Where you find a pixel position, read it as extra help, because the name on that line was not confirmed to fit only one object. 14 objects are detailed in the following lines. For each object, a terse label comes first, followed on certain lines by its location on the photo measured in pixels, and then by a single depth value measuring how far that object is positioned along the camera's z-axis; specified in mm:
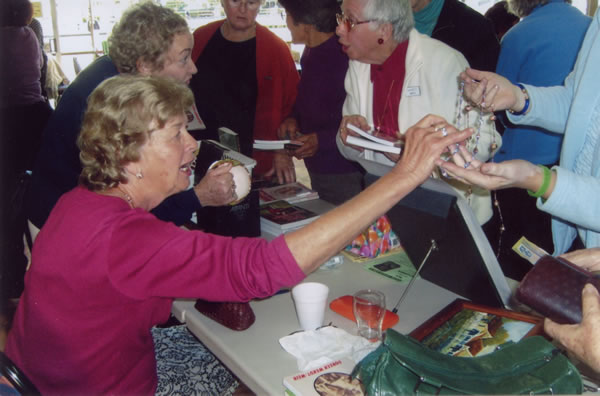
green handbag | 955
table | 1319
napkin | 1328
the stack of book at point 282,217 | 2158
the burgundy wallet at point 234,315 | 1506
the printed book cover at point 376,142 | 1711
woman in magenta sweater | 1223
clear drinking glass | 1453
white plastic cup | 1454
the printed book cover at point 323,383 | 1174
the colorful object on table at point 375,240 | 1970
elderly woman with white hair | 2154
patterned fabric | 1655
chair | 1089
